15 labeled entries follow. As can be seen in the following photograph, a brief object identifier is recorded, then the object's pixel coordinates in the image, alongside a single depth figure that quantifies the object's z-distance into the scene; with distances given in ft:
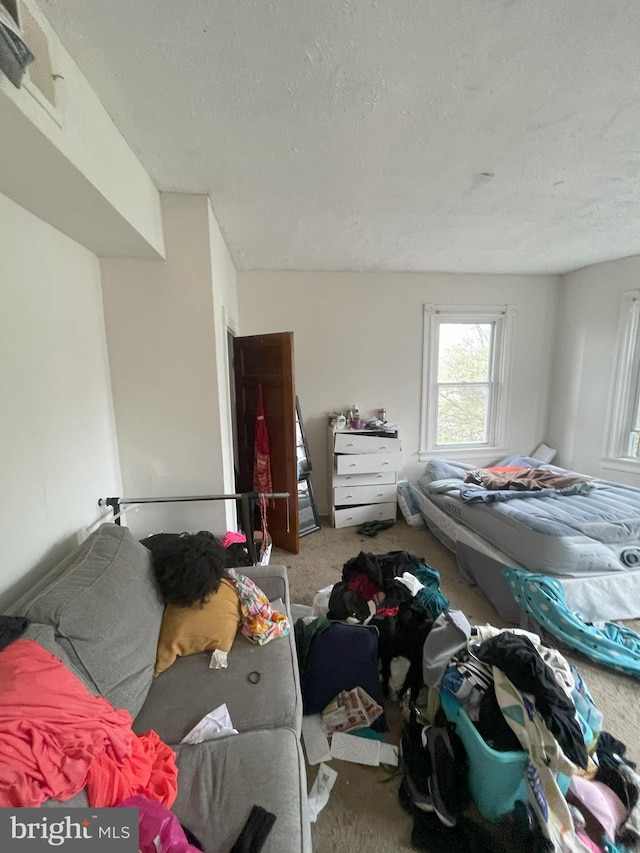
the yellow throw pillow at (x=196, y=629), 4.64
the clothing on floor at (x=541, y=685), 3.74
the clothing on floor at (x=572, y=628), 6.08
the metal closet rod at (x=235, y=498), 6.35
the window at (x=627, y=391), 11.01
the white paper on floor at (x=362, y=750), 4.67
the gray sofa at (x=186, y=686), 3.08
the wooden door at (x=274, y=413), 9.20
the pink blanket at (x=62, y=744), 2.49
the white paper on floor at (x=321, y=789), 4.15
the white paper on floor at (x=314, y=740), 4.72
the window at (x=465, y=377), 12.76
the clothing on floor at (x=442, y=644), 4.66
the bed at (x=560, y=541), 6.93
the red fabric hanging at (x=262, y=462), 10.05
